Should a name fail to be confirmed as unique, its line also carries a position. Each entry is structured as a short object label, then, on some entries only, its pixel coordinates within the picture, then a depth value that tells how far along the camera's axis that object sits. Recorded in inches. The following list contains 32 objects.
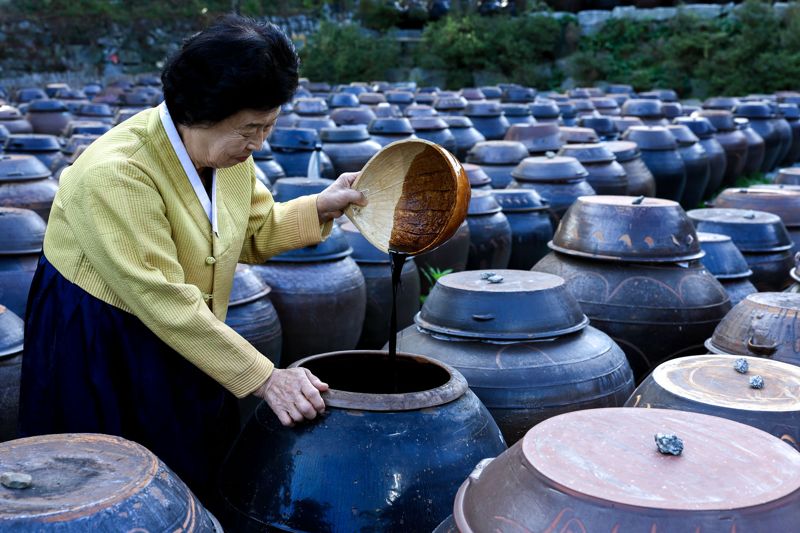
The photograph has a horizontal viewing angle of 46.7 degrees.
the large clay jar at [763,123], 525.3
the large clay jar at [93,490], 62.7
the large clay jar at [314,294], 183.9
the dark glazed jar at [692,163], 402.6
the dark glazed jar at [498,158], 310.7
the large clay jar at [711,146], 434.6
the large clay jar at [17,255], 158.4
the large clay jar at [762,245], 218.2
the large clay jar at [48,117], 453.1
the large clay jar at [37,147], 297.4
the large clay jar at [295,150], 315.9
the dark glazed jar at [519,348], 128.0
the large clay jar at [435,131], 378.6
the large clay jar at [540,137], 386.6
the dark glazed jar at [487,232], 247.1
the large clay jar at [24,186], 217.5
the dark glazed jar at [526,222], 261.7
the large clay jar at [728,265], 194.4
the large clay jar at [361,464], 86.7
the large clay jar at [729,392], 97.3
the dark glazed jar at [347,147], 323.3
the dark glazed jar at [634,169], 321.4
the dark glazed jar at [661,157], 372.8
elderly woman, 85.7
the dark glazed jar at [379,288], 209.0
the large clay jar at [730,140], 471.4
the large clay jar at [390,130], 355.9
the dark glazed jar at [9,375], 127.3
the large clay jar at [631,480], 59.8
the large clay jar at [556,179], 269.6
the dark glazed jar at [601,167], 298.7
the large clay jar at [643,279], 168.4
